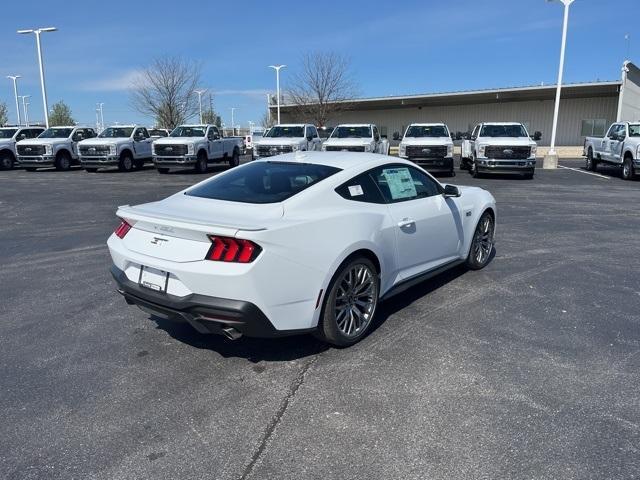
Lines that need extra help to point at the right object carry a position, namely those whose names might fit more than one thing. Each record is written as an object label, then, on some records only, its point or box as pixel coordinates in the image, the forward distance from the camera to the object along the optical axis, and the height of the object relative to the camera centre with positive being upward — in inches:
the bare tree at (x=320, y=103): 1851.6 +90.5
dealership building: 1490.2 +70.6
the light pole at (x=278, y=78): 1880.0 +179.0
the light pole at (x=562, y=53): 951.0 +137.0
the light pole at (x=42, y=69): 1236.5 +142.4
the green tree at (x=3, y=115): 2490.3 +69.4
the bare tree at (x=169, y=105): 1760.6 +81.2
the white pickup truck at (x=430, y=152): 724.0 -31.1
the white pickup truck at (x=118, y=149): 853.8 -30.9
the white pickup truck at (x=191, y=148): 826.2 -29.9
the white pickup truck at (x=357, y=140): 735.7 -15.2
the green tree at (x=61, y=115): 2505.5 +72.8
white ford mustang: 137.8 -33.4
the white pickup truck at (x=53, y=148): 893.2 -31.2
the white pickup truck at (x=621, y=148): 693.9 -27.1
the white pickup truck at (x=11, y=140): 966.4 -18.4
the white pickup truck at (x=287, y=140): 786.2 -16.1
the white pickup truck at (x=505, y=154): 700.7 -32.9
